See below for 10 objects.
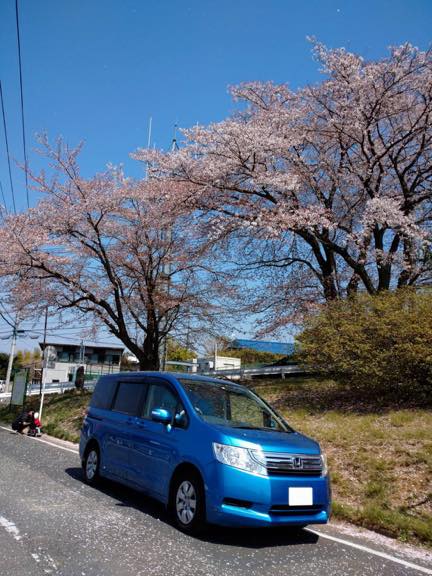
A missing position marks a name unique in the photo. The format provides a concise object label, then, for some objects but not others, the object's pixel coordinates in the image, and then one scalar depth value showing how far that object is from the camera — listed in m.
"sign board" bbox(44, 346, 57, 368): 17.66
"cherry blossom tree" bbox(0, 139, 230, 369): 16.52
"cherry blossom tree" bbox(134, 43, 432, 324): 14.15
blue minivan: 5.05
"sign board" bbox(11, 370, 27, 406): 21.42
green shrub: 9.98
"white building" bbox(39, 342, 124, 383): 56.50
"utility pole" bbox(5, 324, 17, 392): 37.49
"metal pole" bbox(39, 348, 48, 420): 17.55
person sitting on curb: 14.83
